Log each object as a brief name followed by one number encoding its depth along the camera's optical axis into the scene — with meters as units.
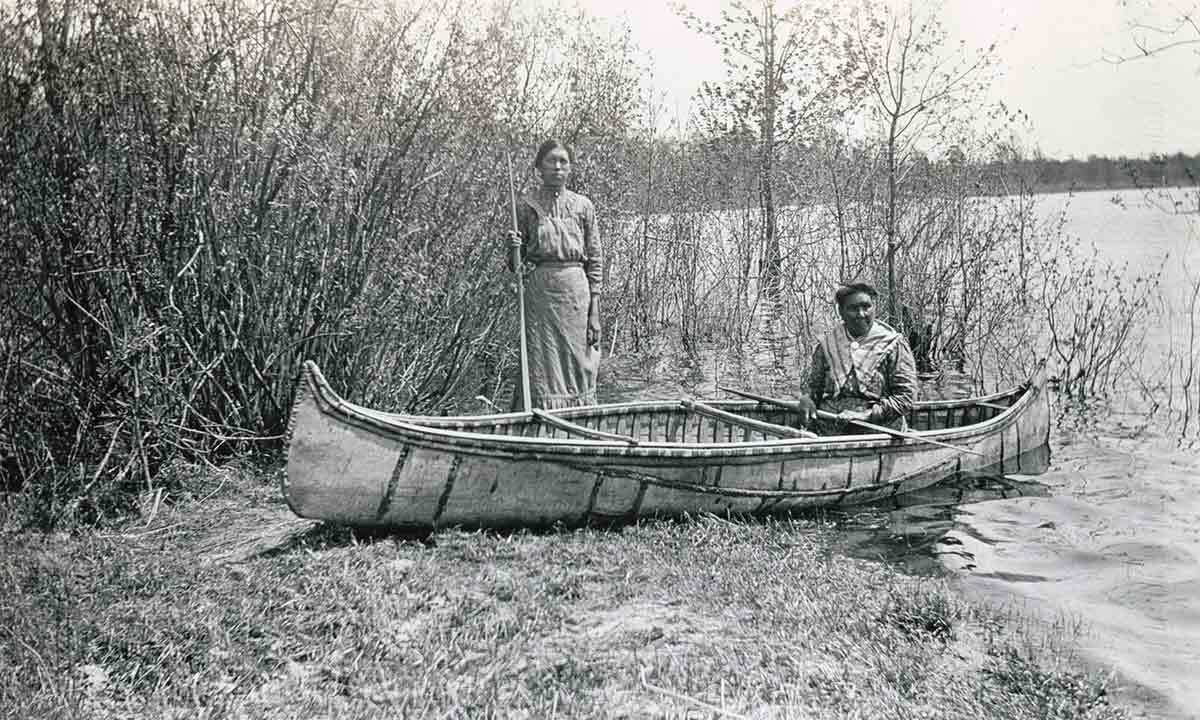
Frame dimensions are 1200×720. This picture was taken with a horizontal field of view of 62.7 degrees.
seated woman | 7.04
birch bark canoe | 5.10
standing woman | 6.98
